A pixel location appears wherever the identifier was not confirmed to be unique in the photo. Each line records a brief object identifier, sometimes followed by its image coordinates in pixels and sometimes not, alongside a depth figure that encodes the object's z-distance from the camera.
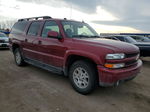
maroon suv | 3.01
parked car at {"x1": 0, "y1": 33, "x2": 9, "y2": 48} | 10.88
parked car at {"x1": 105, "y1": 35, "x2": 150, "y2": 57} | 6.78
